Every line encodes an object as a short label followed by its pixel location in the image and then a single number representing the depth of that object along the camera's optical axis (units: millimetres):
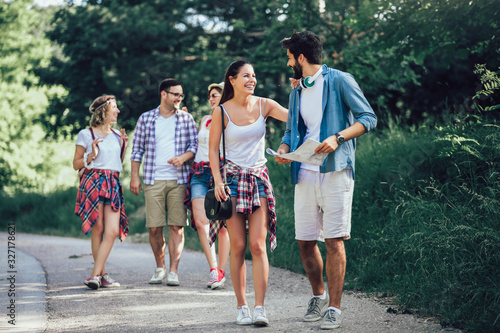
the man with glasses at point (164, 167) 6984
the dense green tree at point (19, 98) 23641
